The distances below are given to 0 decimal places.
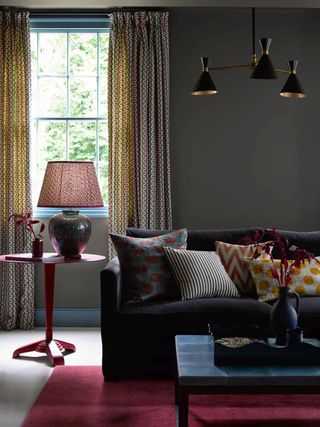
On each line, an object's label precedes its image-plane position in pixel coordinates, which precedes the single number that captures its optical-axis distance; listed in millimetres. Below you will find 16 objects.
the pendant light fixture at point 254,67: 4289
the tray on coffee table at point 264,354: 3090
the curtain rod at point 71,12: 5941
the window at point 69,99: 6090
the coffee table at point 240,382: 2920
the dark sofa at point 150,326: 4145
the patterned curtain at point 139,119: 5887
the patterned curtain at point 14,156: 5883
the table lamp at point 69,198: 4777
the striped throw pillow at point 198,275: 4453
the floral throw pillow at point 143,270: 4496
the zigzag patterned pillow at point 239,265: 4695
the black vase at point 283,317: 3326
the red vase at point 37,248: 4883
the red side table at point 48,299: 4742
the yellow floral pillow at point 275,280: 4473
